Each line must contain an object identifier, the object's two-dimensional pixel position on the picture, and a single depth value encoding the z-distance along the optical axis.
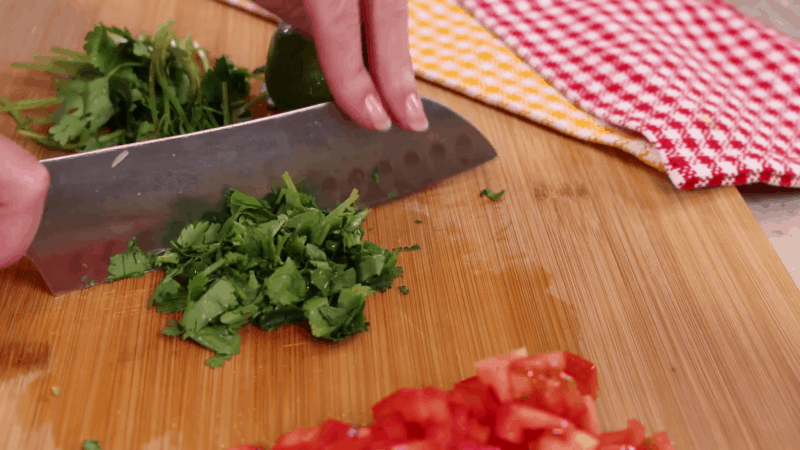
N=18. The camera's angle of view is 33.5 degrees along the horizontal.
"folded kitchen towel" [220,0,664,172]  0.52
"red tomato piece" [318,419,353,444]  0.42
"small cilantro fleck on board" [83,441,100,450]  0.42
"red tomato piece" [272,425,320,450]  0.42
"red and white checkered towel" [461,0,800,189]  0.51
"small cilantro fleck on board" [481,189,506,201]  0.49
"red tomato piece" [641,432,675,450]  0.42
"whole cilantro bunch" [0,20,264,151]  0.48
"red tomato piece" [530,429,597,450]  0.41
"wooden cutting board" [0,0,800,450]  0.43
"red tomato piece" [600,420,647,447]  0.42
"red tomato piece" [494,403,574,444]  0.41
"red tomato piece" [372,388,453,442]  0.41
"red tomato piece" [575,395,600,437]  0.42
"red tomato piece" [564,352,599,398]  0.44
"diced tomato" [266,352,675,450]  0.41
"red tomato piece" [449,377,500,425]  0.42
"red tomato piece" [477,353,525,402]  0.42
